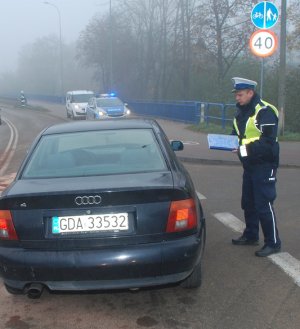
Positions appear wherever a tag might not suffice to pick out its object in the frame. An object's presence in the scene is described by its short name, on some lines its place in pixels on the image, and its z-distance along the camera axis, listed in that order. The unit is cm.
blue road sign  1101
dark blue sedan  351
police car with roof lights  2380
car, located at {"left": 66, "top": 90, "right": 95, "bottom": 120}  3147
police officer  468
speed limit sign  1114
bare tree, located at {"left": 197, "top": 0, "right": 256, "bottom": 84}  3169
